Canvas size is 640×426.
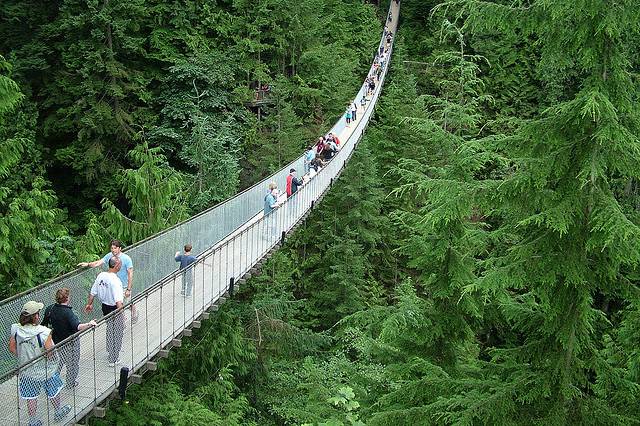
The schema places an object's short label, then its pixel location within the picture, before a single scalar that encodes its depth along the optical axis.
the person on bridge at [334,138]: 17.35
